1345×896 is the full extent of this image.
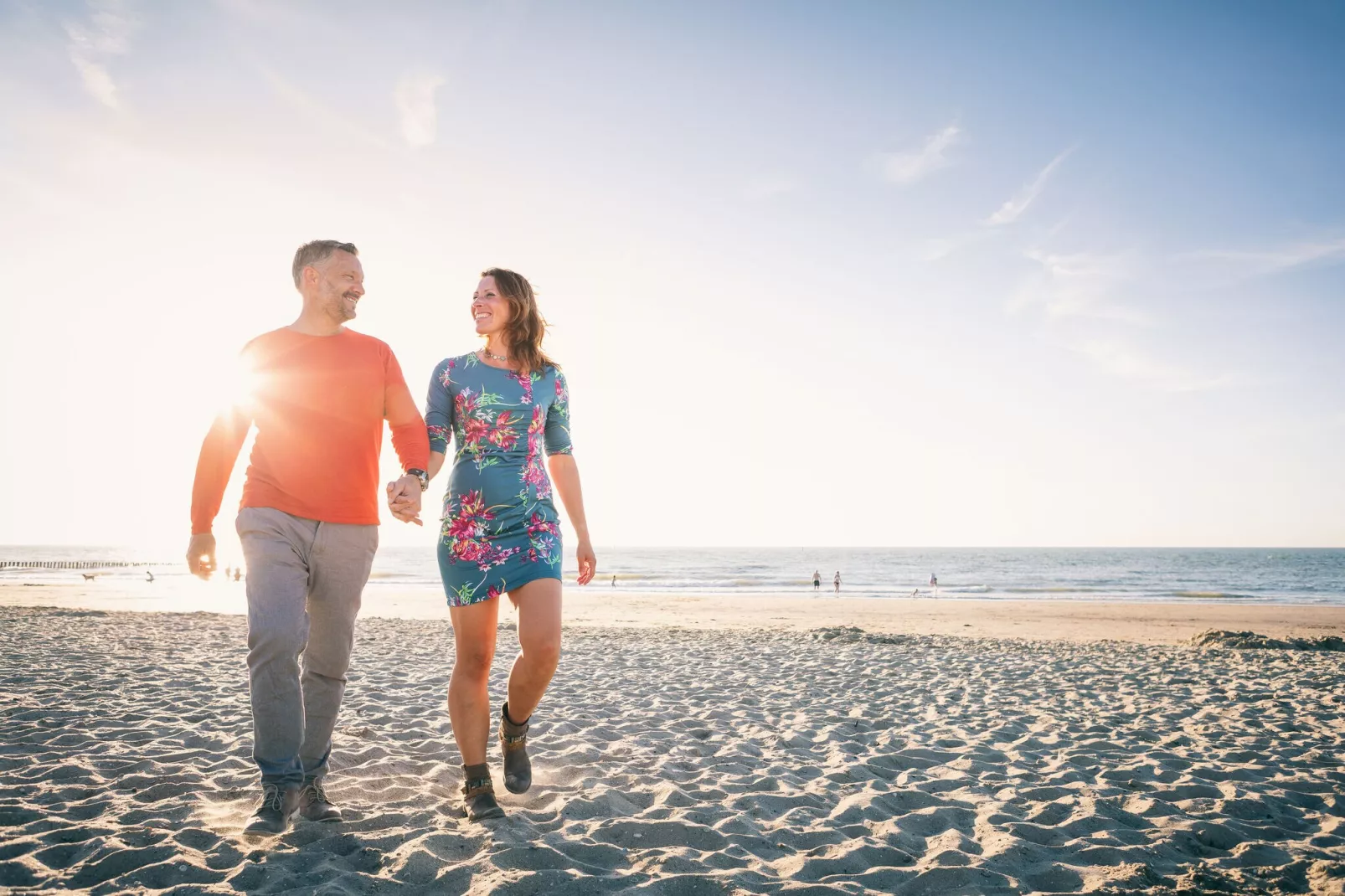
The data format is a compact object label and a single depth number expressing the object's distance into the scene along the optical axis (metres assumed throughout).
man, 2.78
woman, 3.04
